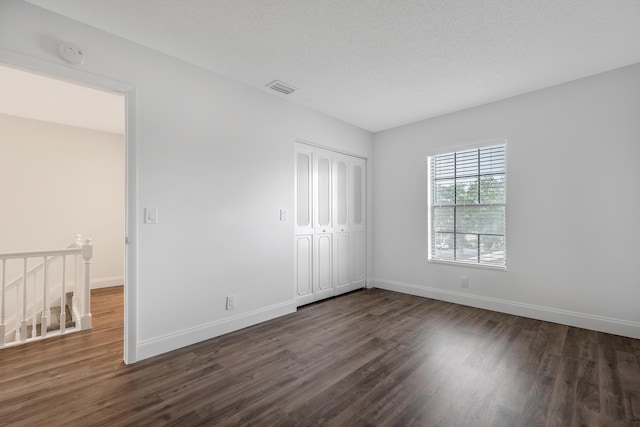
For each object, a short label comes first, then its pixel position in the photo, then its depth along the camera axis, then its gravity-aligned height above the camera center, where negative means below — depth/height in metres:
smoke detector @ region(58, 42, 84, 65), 2.10 +1.21
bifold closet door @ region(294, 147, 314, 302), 3.90 -0.11
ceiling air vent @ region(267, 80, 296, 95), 3.17 +1.47
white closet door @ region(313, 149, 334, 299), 4.13 -0.13
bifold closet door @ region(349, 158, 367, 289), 4.70 -0.13
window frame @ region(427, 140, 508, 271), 3.64 +0.08
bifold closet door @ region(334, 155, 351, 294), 4.44 -0.13
